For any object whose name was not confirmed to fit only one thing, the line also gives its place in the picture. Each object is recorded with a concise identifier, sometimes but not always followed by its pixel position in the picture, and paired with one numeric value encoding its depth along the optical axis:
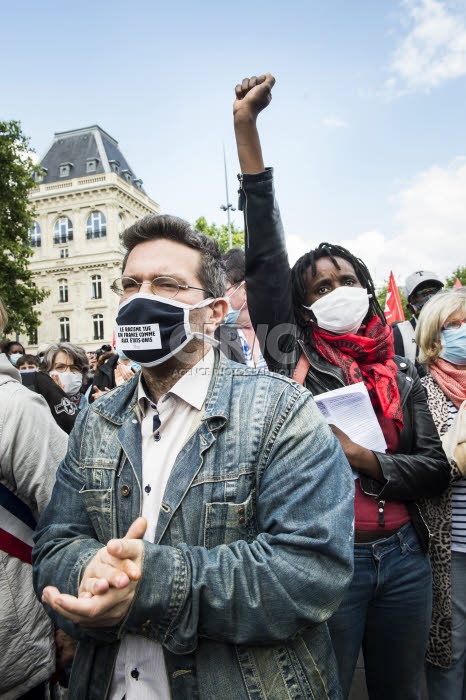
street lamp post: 25.08
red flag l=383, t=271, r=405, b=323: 8.02
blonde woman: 2.36
